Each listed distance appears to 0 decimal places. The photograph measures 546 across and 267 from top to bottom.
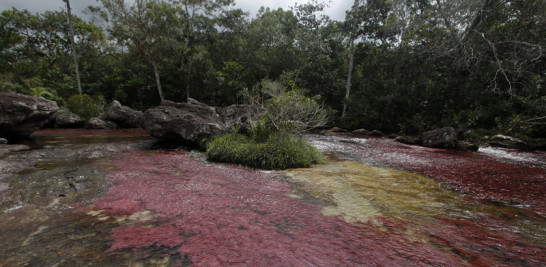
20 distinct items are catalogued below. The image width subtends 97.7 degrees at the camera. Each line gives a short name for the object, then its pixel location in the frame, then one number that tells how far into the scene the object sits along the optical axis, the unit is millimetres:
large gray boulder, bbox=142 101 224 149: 9828
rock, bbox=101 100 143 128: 18016
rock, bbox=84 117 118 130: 16672
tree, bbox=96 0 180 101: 21312
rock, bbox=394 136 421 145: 13743
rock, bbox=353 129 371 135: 19153
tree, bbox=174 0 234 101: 24156
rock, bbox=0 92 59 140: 9180
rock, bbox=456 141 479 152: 11758
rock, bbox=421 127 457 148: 12195
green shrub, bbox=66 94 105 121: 18172
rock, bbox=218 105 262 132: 9836
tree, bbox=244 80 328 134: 8180
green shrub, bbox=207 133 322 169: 7466
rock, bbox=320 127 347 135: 20344
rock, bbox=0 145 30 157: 7873
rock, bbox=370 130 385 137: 18219
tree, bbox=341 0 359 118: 22562
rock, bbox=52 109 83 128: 16672
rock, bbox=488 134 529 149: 11891
